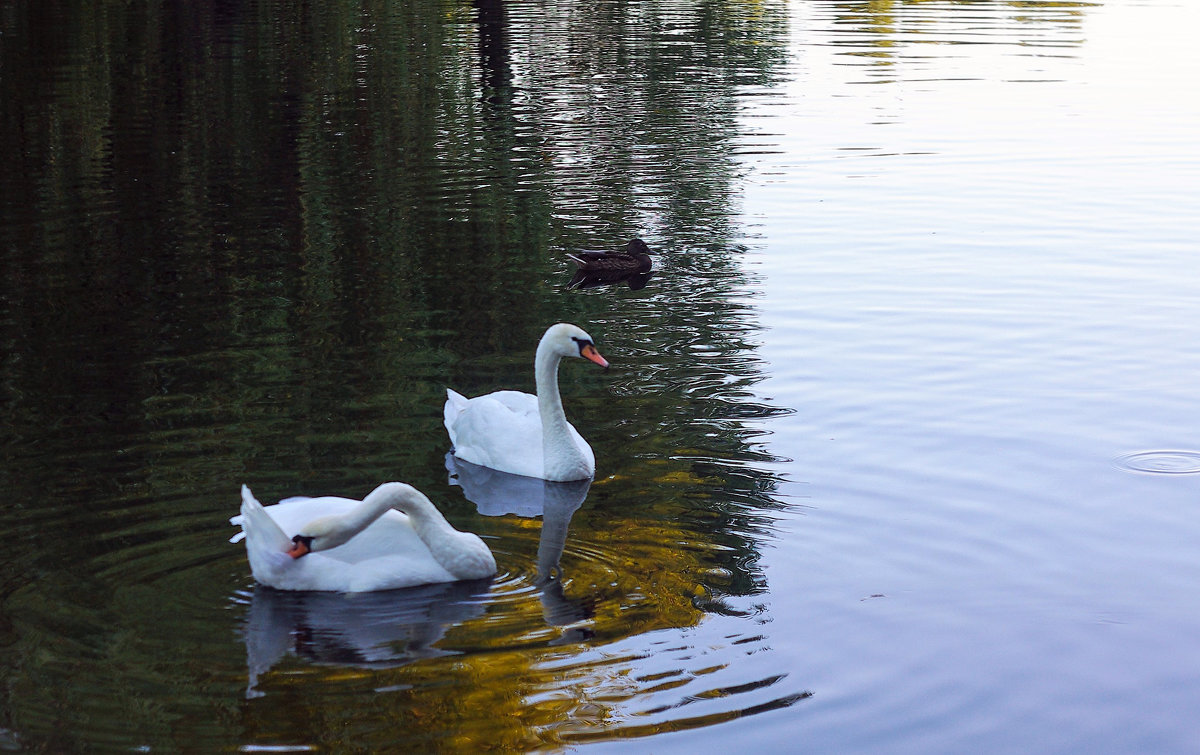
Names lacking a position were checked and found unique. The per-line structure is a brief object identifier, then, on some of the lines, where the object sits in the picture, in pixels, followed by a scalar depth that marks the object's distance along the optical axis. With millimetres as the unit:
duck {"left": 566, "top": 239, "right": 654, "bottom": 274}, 16359
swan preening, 8148
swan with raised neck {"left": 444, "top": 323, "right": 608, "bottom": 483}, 10680
